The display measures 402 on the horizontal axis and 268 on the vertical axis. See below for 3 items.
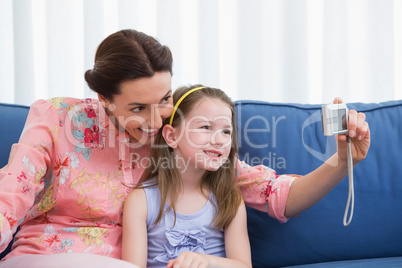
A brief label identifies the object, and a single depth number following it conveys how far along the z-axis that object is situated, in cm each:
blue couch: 180
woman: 166
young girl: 169
